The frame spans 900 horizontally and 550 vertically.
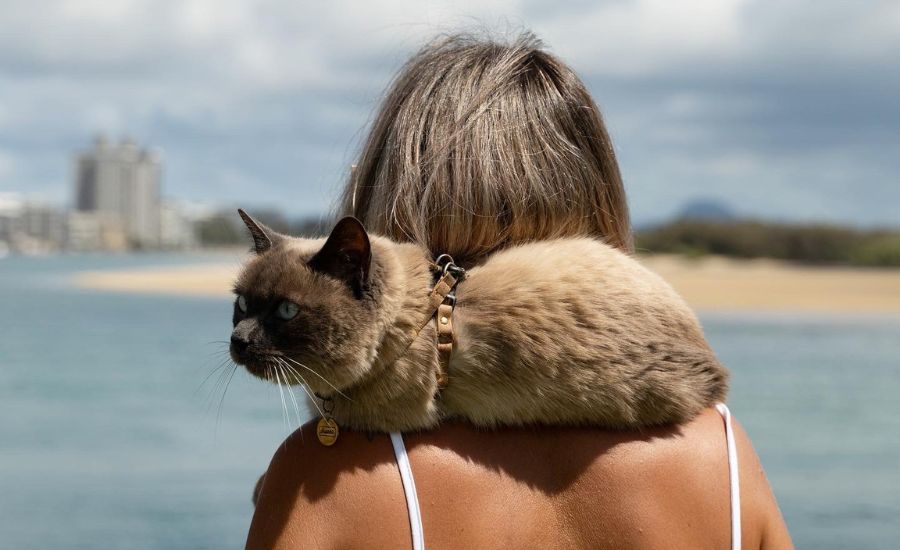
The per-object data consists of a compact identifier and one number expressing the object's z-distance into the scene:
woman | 1.71
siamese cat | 1.86
